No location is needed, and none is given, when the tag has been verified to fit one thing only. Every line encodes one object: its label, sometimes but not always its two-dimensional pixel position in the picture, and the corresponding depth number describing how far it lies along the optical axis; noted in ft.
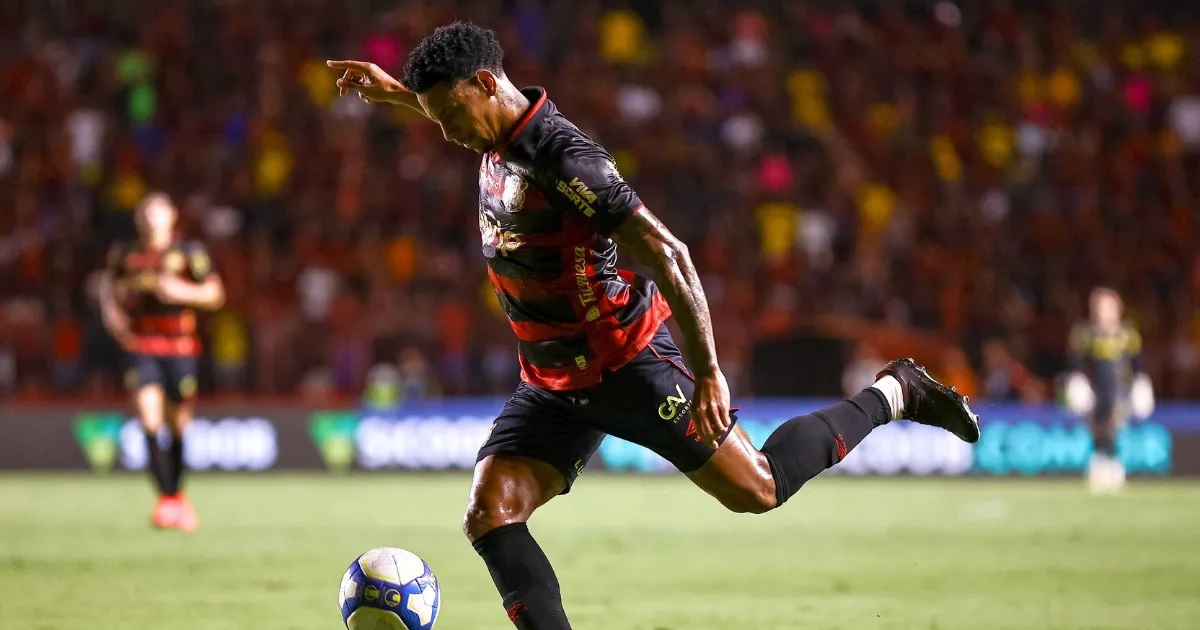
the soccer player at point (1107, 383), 104.78
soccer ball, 36.73
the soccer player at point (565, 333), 31.45
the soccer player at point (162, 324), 72.59
